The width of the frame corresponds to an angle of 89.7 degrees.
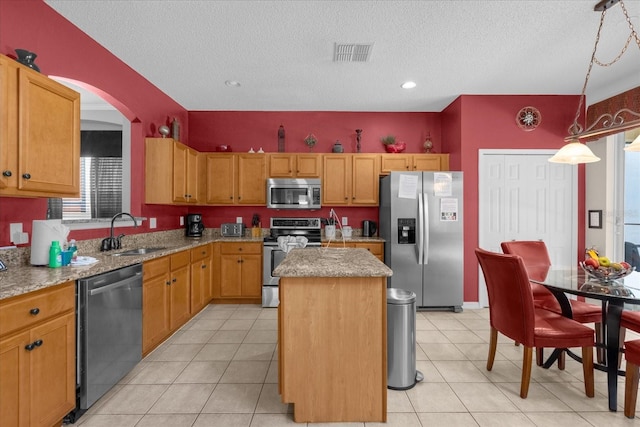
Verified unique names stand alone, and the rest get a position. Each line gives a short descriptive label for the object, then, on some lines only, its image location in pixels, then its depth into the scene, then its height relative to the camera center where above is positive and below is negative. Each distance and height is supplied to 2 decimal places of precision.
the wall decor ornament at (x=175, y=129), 4.14 +1.09
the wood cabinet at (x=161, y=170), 3.80 +0.51
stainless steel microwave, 4.69 +0.30
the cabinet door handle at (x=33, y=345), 1.60 -0.67
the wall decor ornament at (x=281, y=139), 4.96 +1.16
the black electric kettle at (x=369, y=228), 4.85 -0.21
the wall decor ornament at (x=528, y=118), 4.28 +1.29
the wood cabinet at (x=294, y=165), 4.78 +0.72
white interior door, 4.27 +0.21
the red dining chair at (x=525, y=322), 2.16 -0.77
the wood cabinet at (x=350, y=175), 4.79 +0.58
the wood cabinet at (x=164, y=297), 2.75 -0.80
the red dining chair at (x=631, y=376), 1.93 -1.00
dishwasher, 1.97 -0.80
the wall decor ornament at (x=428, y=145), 4.85 +1.05
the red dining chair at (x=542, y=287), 2.64 -0.67
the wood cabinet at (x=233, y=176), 4.77 +0.56
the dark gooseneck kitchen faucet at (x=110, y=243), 3.00 -0.28
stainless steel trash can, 2.28 -0.90
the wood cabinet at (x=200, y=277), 3.78 -0.78
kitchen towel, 3.05 -0.28
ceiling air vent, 3.01 +1.58
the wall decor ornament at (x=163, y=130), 3.87 +1.00
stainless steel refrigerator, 4.15 -0.46
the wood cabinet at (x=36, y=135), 1.79 +0.48
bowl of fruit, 2.28 -0.39
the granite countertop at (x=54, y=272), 1.60 -0.36
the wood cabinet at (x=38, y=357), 1.50 -0.74
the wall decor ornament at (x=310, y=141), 4.93 +1.12
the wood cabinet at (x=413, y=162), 4.75 +0.77
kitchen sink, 3.00 -0.38
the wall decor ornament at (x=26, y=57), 1.97 +0.96
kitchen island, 1.95 -0.78
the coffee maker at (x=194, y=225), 4.71 -0.17
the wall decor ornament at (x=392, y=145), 4.84 +1.06
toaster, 4.88 -0.25
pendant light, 2.31 +0.51
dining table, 2.01 -0.51
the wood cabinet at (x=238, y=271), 4.43 -0.79
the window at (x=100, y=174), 4.97 +0.61
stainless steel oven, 4.37 -0.69
